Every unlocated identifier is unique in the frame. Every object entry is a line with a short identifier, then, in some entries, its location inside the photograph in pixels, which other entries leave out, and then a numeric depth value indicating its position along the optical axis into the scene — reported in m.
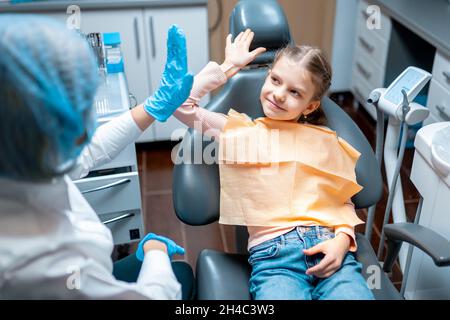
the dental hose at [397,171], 1.49
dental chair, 1.28
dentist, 0.72
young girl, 1.26
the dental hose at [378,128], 1.50
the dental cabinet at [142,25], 2.41
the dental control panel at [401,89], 1.42
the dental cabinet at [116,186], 1.58
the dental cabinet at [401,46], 2.27
